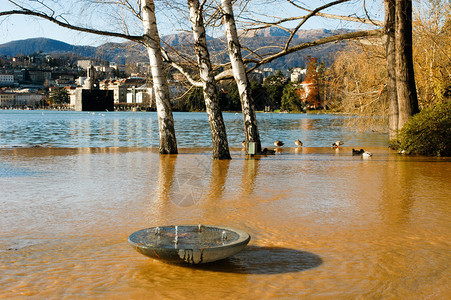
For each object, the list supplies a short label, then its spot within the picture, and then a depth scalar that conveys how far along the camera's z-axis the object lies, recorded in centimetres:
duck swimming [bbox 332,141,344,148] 2478
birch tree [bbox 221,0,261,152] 1755
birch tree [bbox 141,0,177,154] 1750
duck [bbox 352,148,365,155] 2017
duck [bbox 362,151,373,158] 1862
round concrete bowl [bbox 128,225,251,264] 542
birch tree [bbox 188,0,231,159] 1666
